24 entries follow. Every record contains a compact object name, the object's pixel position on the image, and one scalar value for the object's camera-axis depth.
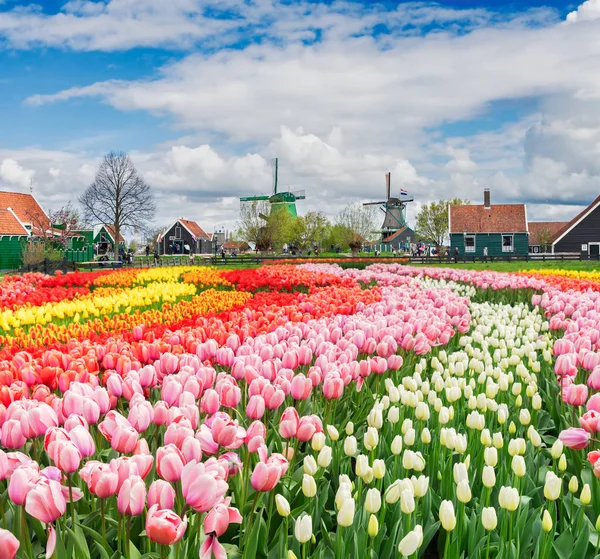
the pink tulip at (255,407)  2.79
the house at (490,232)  57.12
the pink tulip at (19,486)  1.89
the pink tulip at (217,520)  1.81
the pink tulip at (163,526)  1.69
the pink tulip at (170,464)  1.98
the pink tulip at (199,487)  1.83
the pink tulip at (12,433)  2.43
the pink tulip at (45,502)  1.83
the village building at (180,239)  98.00
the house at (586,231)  49.56
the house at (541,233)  82.25
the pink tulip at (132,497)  1.86
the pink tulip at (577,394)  3.38
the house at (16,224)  51.03
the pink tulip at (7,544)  1.74
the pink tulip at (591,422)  2.81
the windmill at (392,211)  87.56
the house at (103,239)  72.62
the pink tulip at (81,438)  2.24
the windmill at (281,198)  84.36
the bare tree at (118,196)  56.88
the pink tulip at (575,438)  2.67
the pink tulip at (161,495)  1.83
